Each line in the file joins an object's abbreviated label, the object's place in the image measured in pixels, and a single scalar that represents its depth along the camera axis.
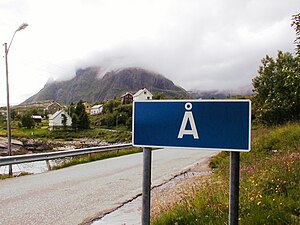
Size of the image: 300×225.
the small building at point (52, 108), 170.07
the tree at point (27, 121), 104.34
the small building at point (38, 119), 130.55
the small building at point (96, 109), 131.18
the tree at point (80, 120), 96.56
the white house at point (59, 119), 102.94
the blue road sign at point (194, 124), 2.41
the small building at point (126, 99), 114.71
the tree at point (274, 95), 33.72
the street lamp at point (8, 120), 16.76
